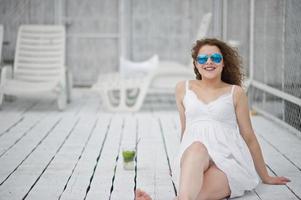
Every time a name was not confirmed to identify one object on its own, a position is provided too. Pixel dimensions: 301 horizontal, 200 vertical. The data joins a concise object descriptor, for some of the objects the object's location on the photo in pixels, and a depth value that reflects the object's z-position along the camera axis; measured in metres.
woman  3.44
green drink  4.29
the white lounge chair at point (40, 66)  7.51
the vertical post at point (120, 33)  9.52
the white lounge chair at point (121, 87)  7.46
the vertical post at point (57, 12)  9.52
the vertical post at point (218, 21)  9.35
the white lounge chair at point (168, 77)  7.45
